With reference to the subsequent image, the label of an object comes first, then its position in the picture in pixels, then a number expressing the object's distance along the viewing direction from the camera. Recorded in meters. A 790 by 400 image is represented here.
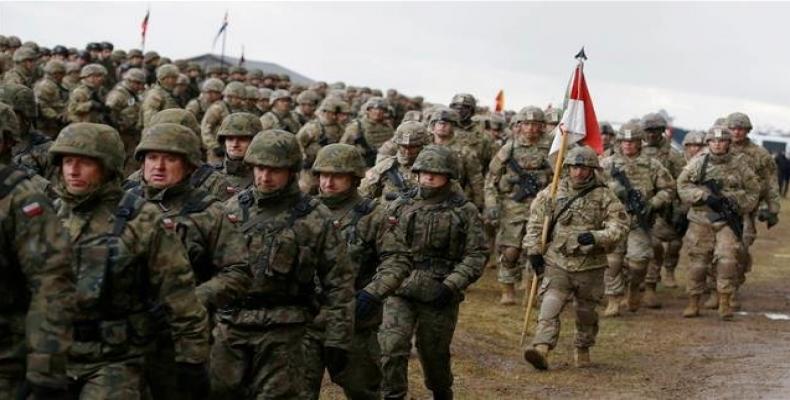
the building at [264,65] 37.88
